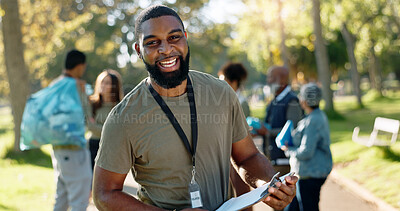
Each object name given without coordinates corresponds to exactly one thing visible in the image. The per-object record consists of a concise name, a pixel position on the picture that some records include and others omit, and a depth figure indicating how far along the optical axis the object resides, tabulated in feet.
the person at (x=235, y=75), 17.30
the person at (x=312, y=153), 14.47
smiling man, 6.78
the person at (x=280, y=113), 16.33
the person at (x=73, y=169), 15.16
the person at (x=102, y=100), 18.12
